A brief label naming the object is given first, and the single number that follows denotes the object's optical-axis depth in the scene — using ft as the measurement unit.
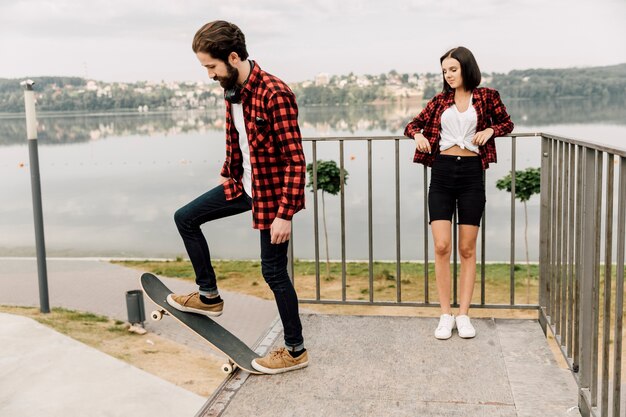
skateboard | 9.44
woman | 10.13
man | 8.29
